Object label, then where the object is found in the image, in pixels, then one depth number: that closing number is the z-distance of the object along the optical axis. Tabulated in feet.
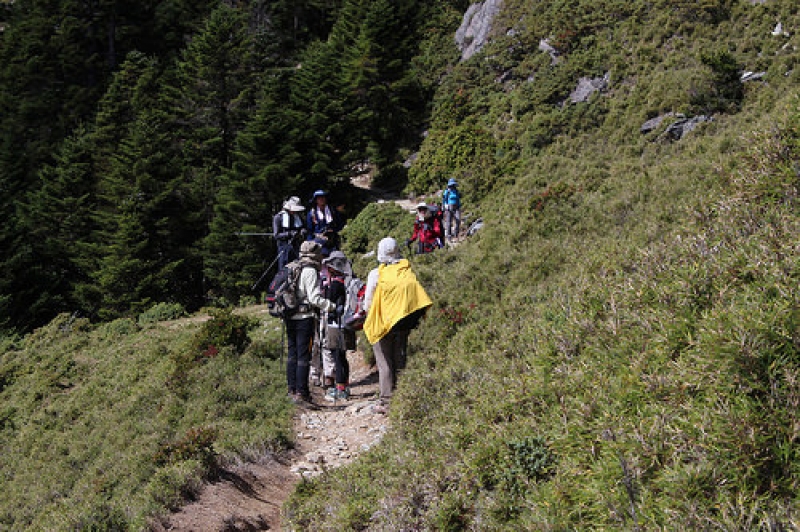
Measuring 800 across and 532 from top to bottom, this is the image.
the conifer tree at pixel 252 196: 106.01
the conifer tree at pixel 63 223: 118.11
